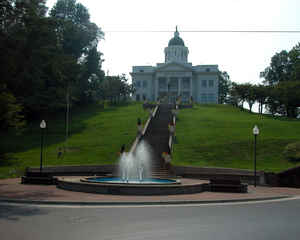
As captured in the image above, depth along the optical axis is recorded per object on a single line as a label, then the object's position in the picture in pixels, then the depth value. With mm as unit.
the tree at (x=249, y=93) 71394
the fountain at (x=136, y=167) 24047
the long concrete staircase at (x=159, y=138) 29231
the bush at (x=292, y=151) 31812
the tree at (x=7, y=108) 33719
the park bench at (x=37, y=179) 23312
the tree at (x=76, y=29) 71500
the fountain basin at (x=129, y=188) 19000
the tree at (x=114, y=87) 84875
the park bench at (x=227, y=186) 21344
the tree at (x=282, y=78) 66438
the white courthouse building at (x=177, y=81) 105750
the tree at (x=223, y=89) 120562
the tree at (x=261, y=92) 71125
